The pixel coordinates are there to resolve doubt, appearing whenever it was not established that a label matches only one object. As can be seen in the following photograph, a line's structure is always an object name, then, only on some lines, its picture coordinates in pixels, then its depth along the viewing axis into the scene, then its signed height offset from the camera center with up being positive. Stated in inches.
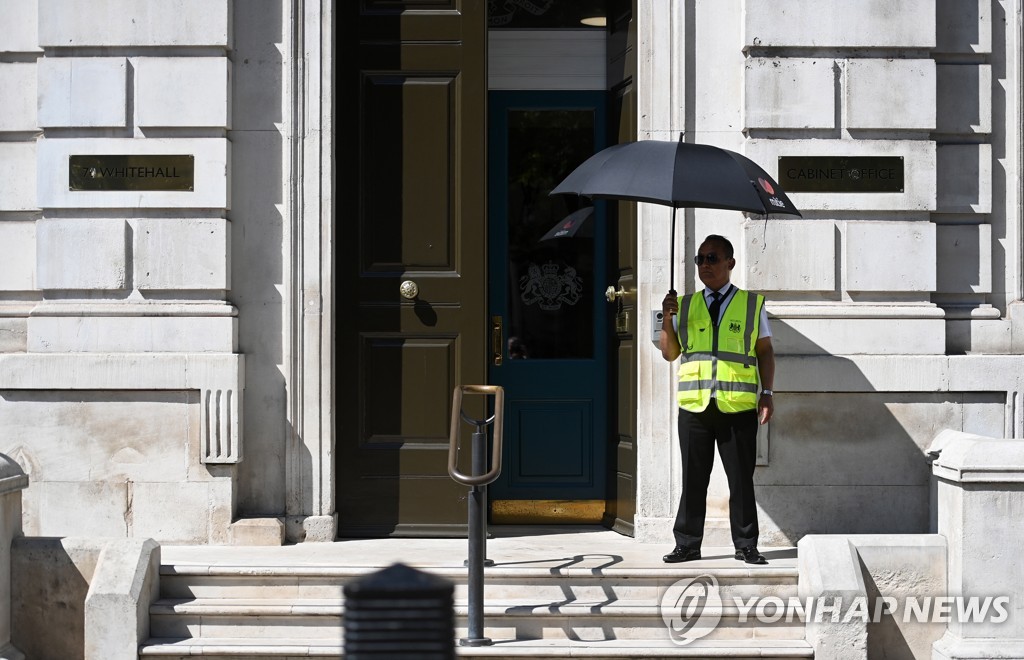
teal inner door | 380.8 +4.0
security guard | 307.9 -18.3
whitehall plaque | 339.3 +36.3
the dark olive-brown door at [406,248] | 354.3 +18.0
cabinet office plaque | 340.8 +36.2
